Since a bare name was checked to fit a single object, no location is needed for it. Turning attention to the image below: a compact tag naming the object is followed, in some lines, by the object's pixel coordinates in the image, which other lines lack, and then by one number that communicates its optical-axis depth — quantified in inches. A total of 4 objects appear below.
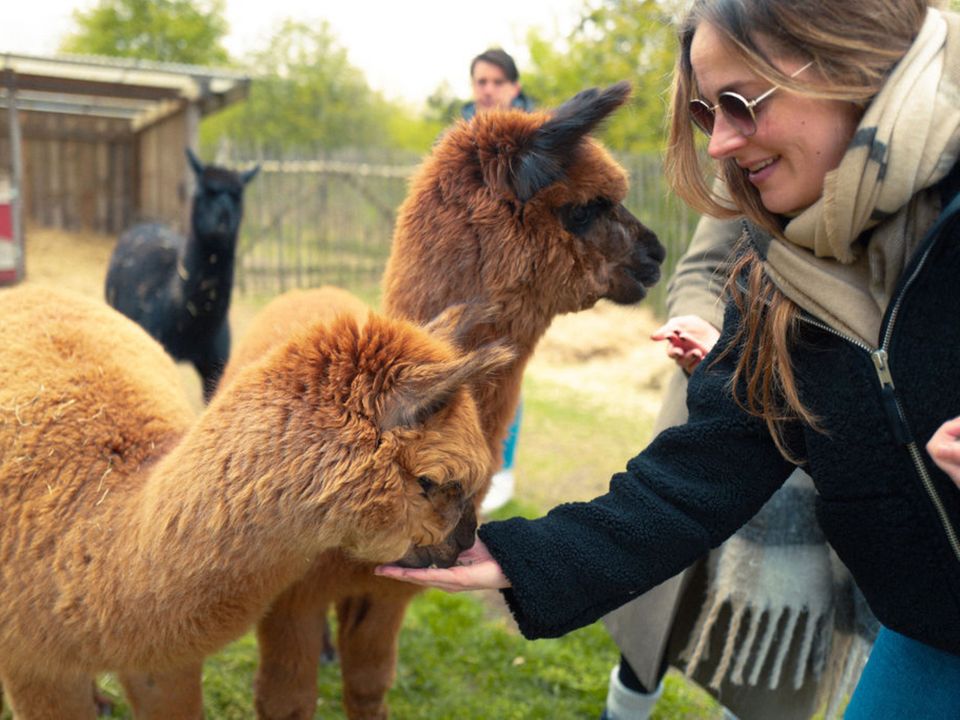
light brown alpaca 64.4
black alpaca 205.8
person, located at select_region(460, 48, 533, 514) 168.4
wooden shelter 455.8
